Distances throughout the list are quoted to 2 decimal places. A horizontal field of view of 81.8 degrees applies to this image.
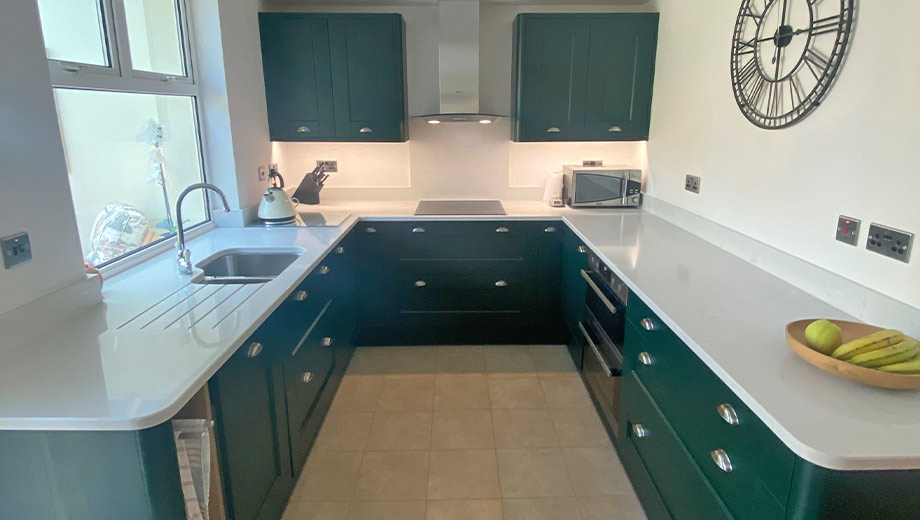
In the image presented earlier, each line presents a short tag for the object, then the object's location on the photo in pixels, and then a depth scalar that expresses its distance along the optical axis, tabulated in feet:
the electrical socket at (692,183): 9.21
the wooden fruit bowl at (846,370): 3.85
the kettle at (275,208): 9.98
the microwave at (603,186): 11.32
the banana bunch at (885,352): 3.94
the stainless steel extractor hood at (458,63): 11.05
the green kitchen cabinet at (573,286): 9.65
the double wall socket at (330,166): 12.58
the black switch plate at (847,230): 5.66
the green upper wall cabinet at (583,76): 10.91
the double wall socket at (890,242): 5.01
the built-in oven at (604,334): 7.55
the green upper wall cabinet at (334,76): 10.91
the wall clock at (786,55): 5.89
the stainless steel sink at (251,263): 8.25
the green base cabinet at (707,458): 3.49
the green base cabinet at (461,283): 10.92
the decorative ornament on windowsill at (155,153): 8.19
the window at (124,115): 6.55
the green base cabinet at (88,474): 3.87
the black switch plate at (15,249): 4.81
